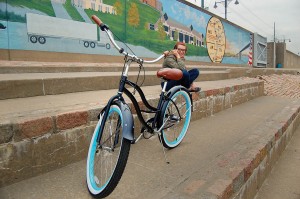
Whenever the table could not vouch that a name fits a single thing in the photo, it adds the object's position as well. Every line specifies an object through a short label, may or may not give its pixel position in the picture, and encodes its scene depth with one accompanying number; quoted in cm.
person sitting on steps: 400
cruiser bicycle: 189
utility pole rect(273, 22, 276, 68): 2822
